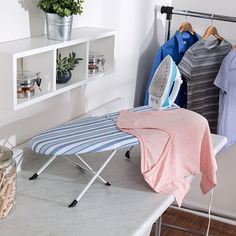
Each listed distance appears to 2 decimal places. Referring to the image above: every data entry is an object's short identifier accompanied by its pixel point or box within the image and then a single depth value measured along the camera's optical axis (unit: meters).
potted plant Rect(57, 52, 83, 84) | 1.89
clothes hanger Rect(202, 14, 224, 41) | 2.83
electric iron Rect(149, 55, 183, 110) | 1.91
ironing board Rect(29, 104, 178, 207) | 1.58
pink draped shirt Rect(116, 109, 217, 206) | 1.68
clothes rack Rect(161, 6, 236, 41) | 2.75
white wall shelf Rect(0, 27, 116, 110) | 1.56
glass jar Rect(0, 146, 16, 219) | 1.46
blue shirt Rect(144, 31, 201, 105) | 2.82
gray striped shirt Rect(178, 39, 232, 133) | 2.77
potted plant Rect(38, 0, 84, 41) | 1.77
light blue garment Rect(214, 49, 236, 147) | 2.68
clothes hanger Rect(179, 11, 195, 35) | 2.88
